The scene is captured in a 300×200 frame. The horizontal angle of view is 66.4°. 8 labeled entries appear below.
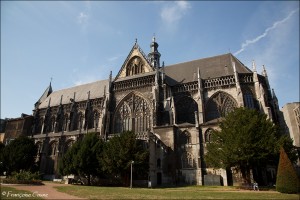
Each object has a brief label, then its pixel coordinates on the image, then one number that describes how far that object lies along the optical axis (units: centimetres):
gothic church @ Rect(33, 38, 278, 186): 3669
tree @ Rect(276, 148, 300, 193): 2091
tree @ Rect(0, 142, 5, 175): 4533
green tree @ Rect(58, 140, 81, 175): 3734
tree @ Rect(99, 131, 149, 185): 3312
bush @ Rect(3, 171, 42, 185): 2933
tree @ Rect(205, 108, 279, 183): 2666
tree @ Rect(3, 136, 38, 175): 4494
